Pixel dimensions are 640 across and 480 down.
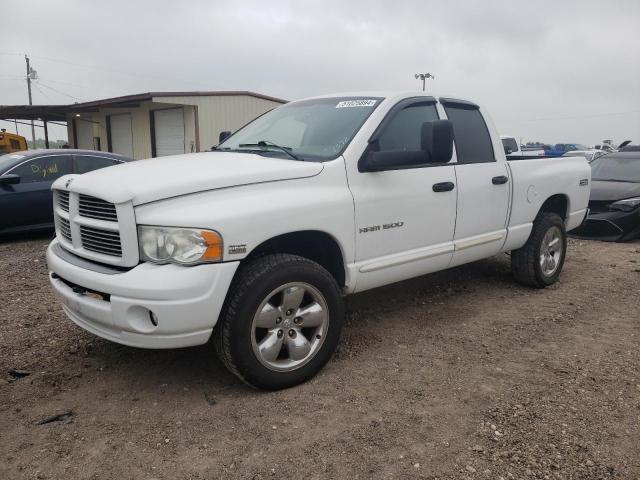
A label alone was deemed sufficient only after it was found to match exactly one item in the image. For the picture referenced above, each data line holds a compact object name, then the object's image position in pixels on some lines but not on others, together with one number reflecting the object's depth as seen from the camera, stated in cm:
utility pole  4691
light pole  3934
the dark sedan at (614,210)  814
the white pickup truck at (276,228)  282
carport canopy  2471
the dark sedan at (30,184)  758
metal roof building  2022
